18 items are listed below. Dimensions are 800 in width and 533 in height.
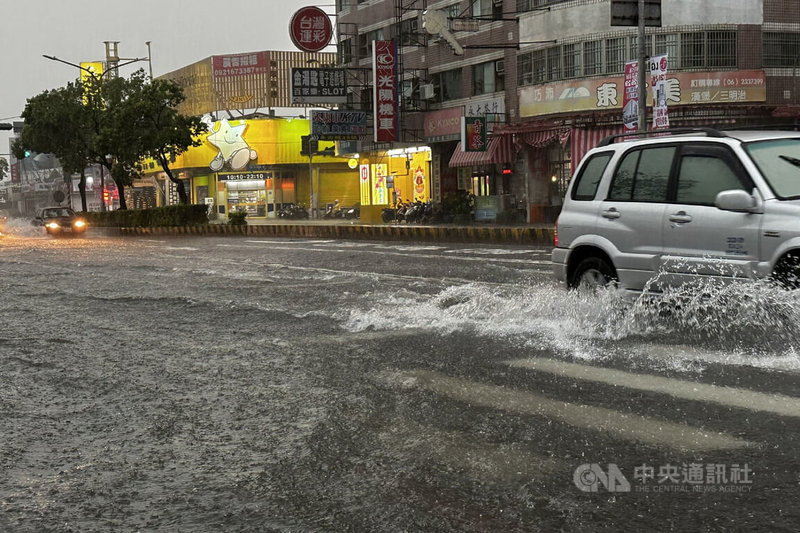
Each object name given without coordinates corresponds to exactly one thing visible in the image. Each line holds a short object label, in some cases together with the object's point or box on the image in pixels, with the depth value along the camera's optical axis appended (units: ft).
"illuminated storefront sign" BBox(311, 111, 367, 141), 156.66
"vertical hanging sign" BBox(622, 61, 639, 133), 75.36
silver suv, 25.21
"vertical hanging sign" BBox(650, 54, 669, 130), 69.67
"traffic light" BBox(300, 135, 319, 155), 202.45
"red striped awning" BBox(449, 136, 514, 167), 132.16
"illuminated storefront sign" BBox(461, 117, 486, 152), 132.67
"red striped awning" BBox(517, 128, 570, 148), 118.42
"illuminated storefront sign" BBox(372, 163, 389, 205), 179.01
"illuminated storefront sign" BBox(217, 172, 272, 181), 239.91
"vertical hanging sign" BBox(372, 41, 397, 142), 146.61
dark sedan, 146.10
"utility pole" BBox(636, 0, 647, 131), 75.77
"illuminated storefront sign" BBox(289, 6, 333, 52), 169.37
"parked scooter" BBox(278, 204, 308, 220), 225.97
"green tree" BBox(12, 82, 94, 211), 193.26
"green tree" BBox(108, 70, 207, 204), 168.25
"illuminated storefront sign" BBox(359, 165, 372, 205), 184.14
